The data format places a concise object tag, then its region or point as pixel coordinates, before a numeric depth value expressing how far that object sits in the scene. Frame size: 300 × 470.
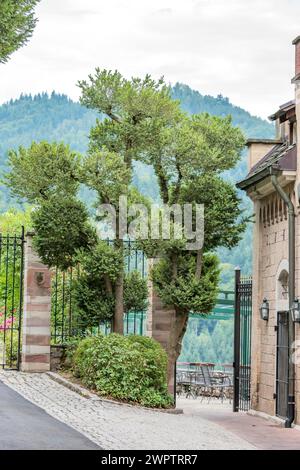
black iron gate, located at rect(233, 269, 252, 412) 21.91
